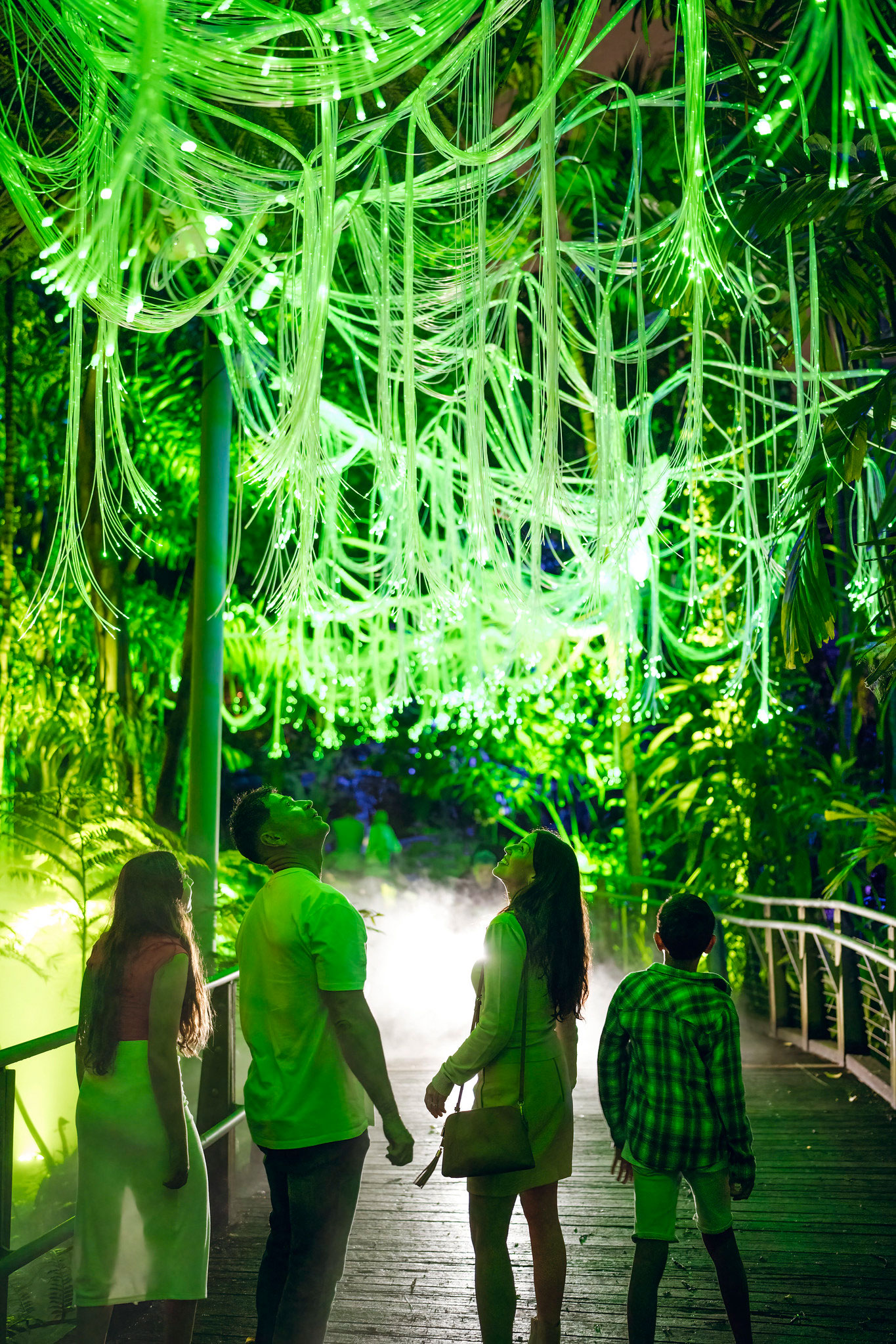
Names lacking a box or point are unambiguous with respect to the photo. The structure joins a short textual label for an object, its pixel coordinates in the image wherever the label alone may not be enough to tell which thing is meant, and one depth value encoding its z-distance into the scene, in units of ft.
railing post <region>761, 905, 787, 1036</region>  23.15
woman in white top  7.55
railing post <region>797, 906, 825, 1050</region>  20.77
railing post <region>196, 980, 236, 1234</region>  11.38
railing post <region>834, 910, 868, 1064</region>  18.45
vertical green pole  14.20
